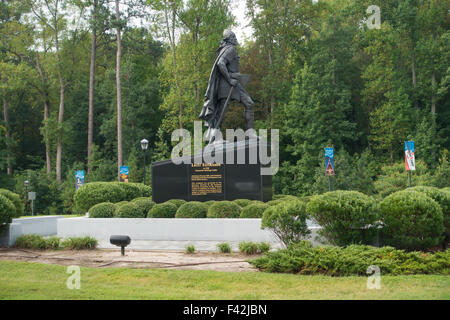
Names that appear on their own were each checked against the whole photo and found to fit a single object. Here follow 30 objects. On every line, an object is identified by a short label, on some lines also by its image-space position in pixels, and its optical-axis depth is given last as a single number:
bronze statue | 15.89
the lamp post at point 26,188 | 31.90
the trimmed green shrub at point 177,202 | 14.10
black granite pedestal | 14.67
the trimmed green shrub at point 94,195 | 16.20
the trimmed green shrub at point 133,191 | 17.64
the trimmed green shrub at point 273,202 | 13.18
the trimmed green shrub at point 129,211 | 13.25
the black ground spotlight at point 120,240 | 9.62
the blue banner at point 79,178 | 29.47
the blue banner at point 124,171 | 26.94
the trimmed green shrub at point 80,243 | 10.78
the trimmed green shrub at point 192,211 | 12.83
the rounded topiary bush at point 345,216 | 8.54
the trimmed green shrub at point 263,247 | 9.70
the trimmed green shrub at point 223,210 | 12.48
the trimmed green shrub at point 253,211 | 12.09
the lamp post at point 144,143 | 22.71
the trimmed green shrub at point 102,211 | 13.69
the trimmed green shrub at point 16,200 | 13.82
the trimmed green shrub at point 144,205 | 13.76
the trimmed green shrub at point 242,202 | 13.59
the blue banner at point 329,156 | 19.88
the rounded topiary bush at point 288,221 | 9.24
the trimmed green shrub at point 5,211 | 11.44
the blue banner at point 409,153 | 18.45
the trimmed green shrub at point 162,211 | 13.16
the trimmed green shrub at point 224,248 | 9.98
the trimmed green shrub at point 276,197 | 16.18
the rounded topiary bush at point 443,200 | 9.41
